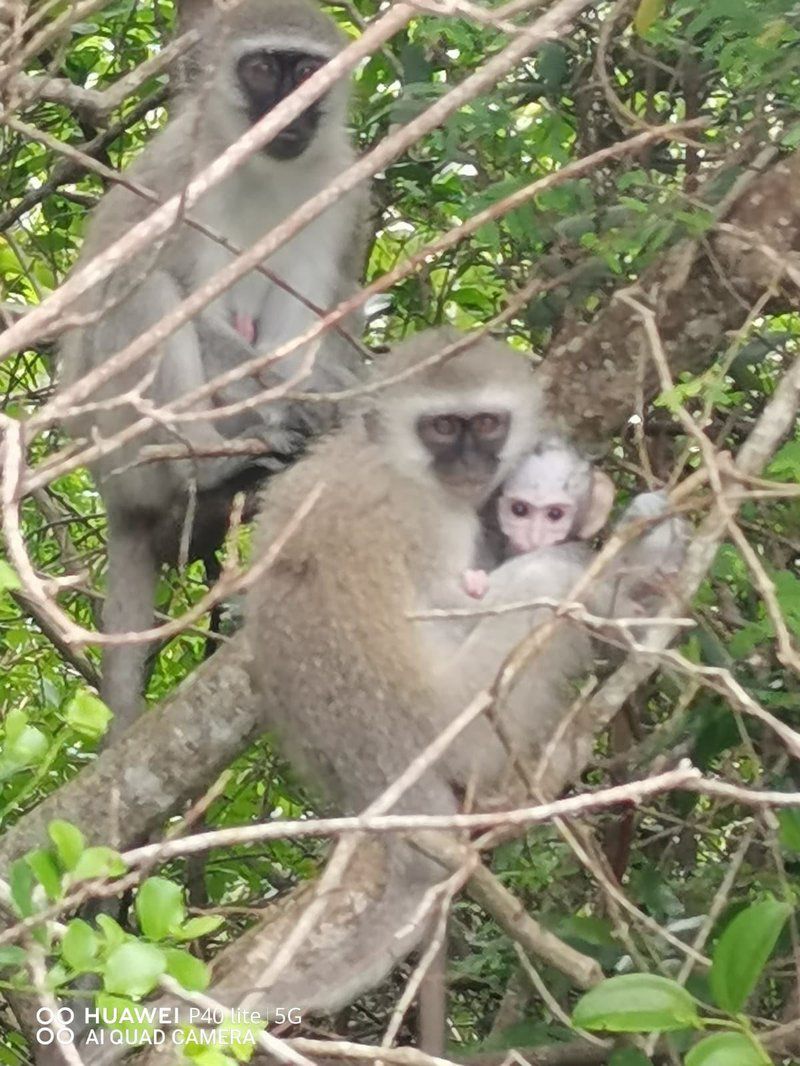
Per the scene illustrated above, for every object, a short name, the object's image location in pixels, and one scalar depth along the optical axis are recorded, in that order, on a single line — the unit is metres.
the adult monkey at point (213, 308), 4.61
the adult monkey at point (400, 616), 3.35
